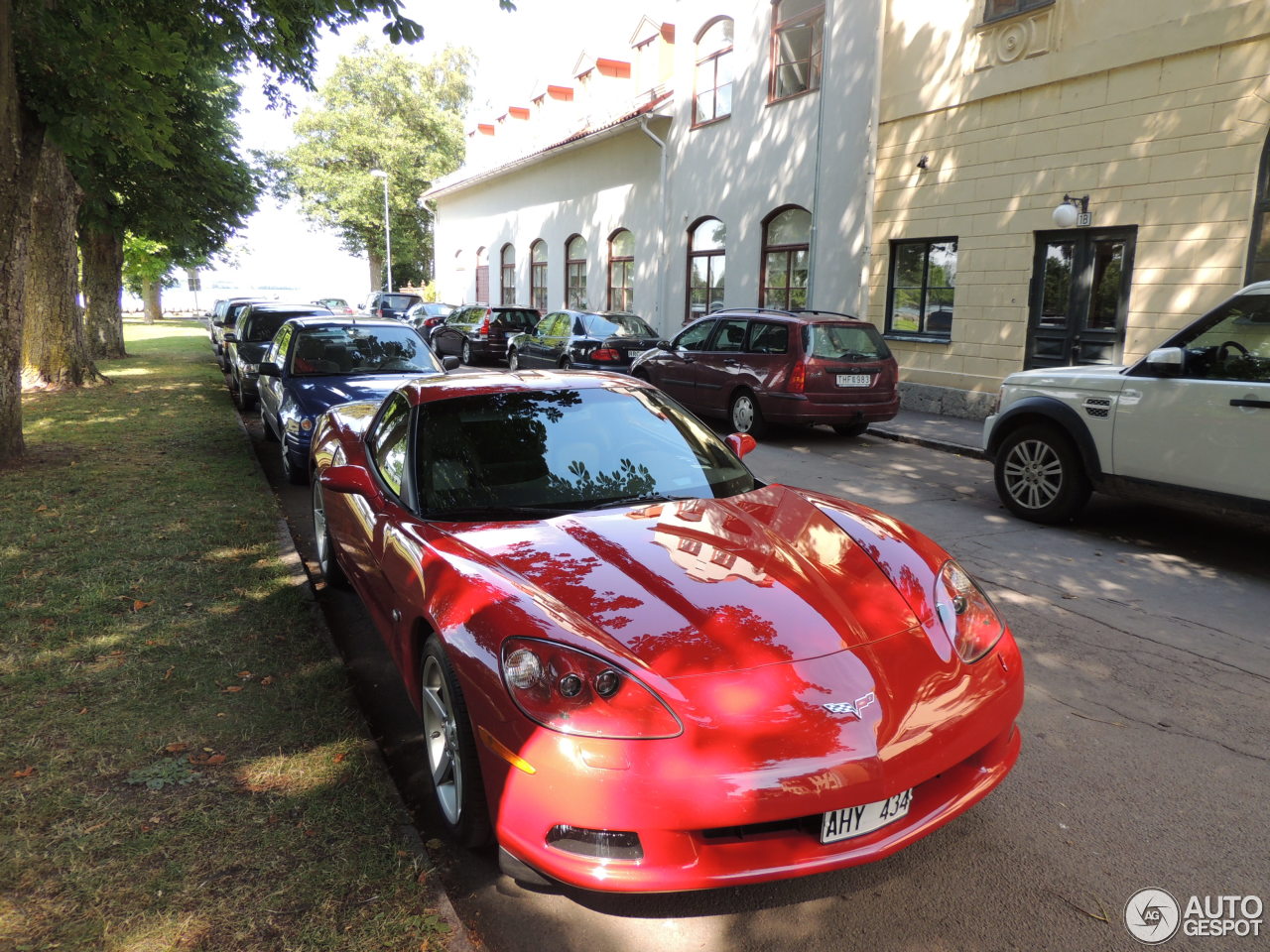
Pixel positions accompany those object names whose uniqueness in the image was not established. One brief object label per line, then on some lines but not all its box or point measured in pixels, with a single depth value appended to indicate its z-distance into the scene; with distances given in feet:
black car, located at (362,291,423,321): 107.76
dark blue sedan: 26.23
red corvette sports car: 7.53
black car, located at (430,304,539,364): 75.15
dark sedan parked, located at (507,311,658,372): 53.98
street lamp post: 136.46
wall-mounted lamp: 39.01
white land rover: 19.25
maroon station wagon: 36.37
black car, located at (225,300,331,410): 43.86
